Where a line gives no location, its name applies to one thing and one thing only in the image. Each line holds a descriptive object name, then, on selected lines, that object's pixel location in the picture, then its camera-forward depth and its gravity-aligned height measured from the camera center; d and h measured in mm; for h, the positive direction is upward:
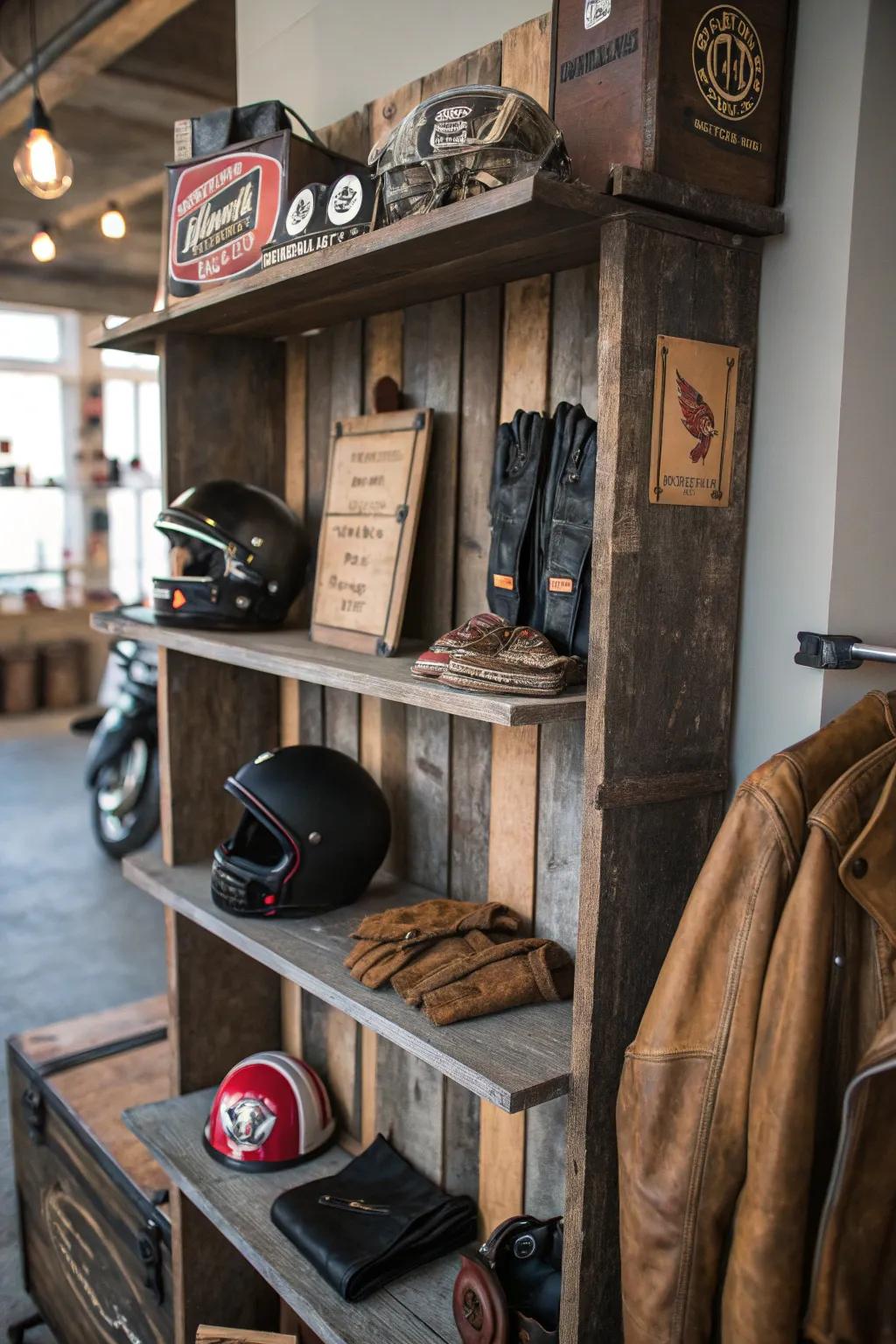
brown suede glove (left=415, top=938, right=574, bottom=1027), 1574 -693
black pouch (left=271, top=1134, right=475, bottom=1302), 1826 -1248
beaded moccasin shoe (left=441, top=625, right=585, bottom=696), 1402 -200
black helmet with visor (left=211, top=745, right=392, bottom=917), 1978 -587
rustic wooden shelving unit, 1351 -339
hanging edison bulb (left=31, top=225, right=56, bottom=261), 5816 +1362
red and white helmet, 2158 -1222
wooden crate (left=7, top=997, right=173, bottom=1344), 2393 -1573
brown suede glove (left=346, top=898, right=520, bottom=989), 1714 -686
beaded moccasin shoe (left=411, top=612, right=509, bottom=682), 1509 -181
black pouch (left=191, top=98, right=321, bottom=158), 1938 +695
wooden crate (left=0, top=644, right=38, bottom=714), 9688 -1561
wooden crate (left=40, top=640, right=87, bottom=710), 9945 -1563
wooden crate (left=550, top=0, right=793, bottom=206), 1293 +524
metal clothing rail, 1379 -165
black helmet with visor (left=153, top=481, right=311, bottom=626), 2141 -98
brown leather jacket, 1188 -625
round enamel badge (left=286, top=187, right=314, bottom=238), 1697 +461
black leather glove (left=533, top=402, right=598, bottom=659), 1525 -25
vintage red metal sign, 1882 +522
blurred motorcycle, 6023 -1481
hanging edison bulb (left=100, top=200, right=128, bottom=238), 5797 +1483
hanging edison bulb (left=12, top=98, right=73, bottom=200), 3930 +1220
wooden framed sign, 1909 -34
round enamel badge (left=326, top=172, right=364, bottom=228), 1589 +452
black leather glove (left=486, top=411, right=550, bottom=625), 1635 -5
